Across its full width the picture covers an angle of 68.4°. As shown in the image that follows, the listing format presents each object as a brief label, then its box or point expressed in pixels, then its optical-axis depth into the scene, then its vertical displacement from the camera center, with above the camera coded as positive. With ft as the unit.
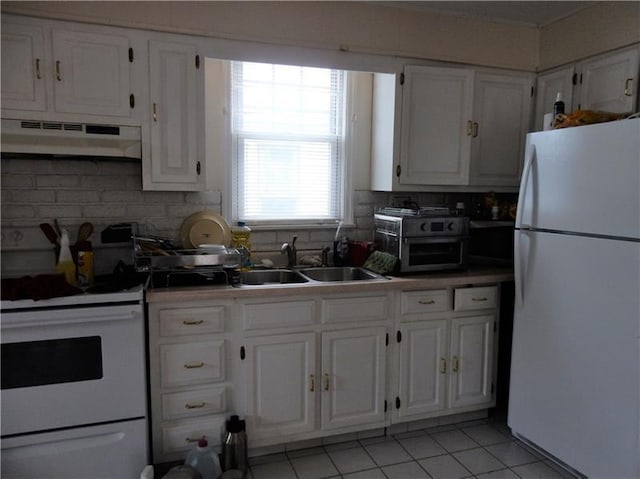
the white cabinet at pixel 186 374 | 7.24 -2.89
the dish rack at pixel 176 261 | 7.50 -1.15
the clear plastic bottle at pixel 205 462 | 7.07 -4.10
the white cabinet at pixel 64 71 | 7.16 +1.81
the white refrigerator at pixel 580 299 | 6.44 -1.56
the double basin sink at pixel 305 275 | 8.89 -1.63
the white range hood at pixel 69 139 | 7.20 +0.76
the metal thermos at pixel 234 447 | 7.32 -4.00
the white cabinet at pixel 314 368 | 7.70 -2.98
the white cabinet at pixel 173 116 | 7.90 +1.24
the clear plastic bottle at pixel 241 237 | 9.22 -0.92
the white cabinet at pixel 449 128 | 9.40 +1.35
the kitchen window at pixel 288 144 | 9.56 +0.99
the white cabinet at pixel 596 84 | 8.21 +2.12
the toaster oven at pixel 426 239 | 8.86 -0.87
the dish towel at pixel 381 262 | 8.85 -1.34
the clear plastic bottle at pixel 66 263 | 7.38 -1.19
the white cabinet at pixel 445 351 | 8.54 -2.92
